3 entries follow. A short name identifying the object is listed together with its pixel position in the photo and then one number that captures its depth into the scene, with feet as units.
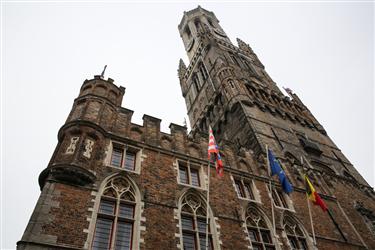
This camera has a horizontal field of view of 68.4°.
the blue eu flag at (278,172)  45.70
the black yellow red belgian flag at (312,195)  45.62
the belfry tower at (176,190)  30.01
